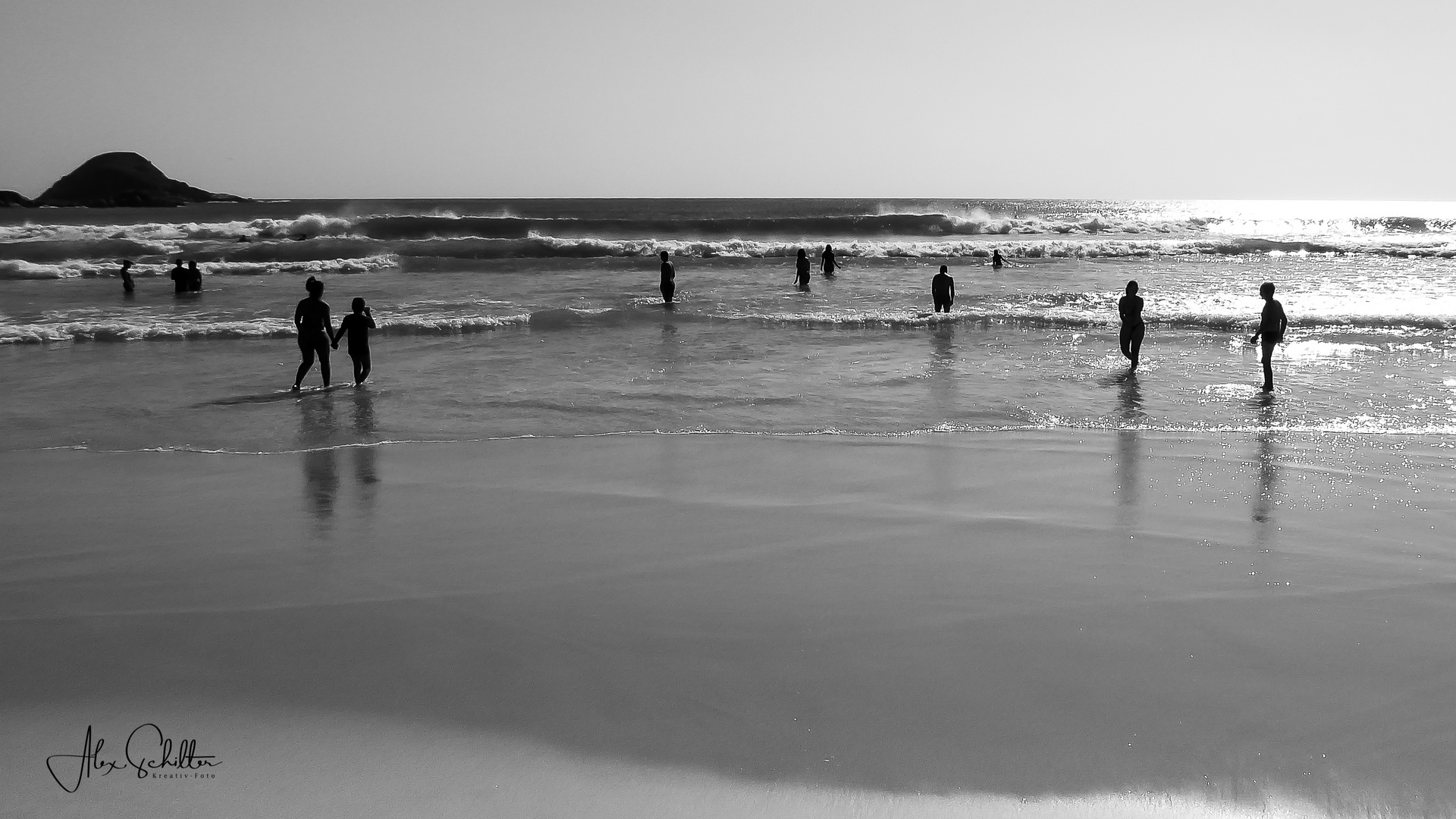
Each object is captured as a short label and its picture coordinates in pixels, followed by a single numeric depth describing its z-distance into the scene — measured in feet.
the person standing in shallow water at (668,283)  73.15
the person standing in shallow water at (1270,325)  39.58
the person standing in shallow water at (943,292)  66.64
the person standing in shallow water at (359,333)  41.29
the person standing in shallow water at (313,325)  41.34
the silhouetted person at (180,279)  82.74
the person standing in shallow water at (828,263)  98.96
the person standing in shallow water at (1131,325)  44.62
